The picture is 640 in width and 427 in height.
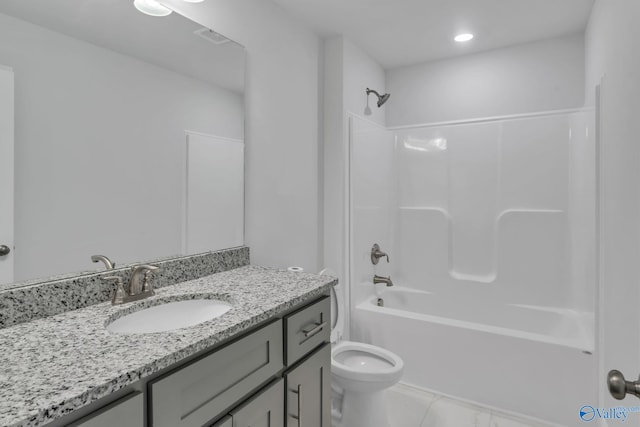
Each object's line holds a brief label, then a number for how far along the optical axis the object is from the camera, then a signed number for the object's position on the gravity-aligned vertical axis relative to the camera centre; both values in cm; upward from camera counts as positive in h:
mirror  109 +31
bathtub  205 -90
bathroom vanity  69 -35
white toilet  189 -90
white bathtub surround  218 -33
